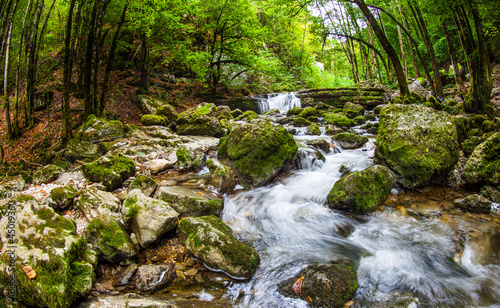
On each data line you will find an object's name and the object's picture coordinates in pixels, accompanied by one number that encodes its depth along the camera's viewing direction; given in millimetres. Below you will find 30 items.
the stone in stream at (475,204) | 4043
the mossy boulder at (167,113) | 11641
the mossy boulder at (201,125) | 10086
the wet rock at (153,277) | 2654
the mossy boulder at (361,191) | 4332
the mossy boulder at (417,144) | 4734
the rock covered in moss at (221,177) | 5328
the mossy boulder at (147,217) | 3305
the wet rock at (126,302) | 2218
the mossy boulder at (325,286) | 2478
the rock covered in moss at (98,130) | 7820
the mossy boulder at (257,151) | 5586
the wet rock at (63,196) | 4043
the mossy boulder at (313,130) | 10047
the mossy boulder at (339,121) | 10992
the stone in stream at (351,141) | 7992
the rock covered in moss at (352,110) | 13204
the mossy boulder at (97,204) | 3620
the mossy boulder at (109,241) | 2973
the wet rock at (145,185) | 4601
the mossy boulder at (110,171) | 5199
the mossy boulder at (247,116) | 12709
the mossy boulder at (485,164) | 4418
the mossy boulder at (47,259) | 2162
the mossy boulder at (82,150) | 7020
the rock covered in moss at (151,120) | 10539
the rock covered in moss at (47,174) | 5668
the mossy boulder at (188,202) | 3967
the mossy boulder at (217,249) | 2900
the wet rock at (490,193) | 4222
